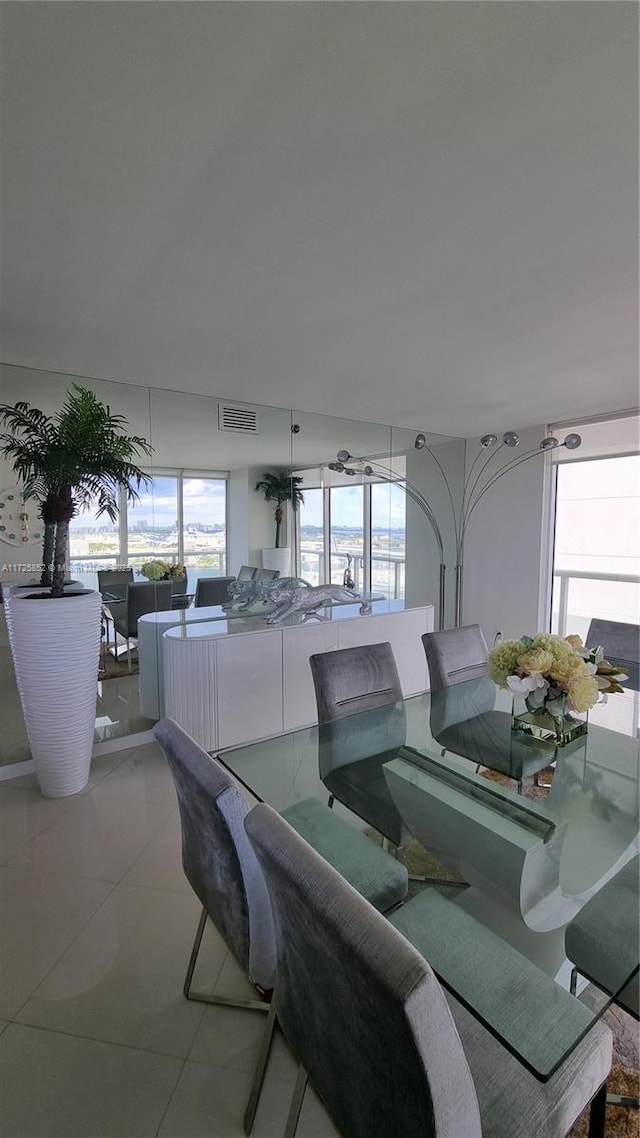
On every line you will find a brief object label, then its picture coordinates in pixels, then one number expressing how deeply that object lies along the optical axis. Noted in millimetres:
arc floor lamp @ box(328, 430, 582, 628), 4512
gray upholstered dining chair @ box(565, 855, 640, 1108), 1218
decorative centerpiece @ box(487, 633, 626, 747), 1985
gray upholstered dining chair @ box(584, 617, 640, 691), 3287
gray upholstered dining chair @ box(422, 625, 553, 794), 2246
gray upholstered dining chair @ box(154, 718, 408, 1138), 1269
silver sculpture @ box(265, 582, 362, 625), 3893
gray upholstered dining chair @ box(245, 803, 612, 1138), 727
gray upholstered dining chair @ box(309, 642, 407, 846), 1993
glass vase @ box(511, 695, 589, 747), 2119
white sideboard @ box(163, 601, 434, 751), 3309
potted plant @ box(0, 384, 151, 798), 2643
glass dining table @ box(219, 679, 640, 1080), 1113
